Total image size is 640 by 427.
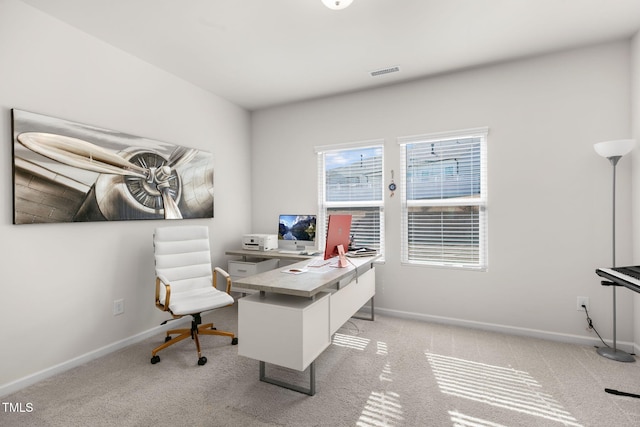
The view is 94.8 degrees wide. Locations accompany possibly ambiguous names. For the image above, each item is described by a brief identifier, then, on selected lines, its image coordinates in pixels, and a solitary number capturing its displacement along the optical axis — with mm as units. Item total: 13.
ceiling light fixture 1956
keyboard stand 1793
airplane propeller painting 2162
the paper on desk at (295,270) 2320
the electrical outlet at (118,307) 2730
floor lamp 2389
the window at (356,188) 3680
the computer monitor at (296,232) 3661
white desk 1832
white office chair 2510
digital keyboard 1756
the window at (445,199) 3193
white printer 3752
